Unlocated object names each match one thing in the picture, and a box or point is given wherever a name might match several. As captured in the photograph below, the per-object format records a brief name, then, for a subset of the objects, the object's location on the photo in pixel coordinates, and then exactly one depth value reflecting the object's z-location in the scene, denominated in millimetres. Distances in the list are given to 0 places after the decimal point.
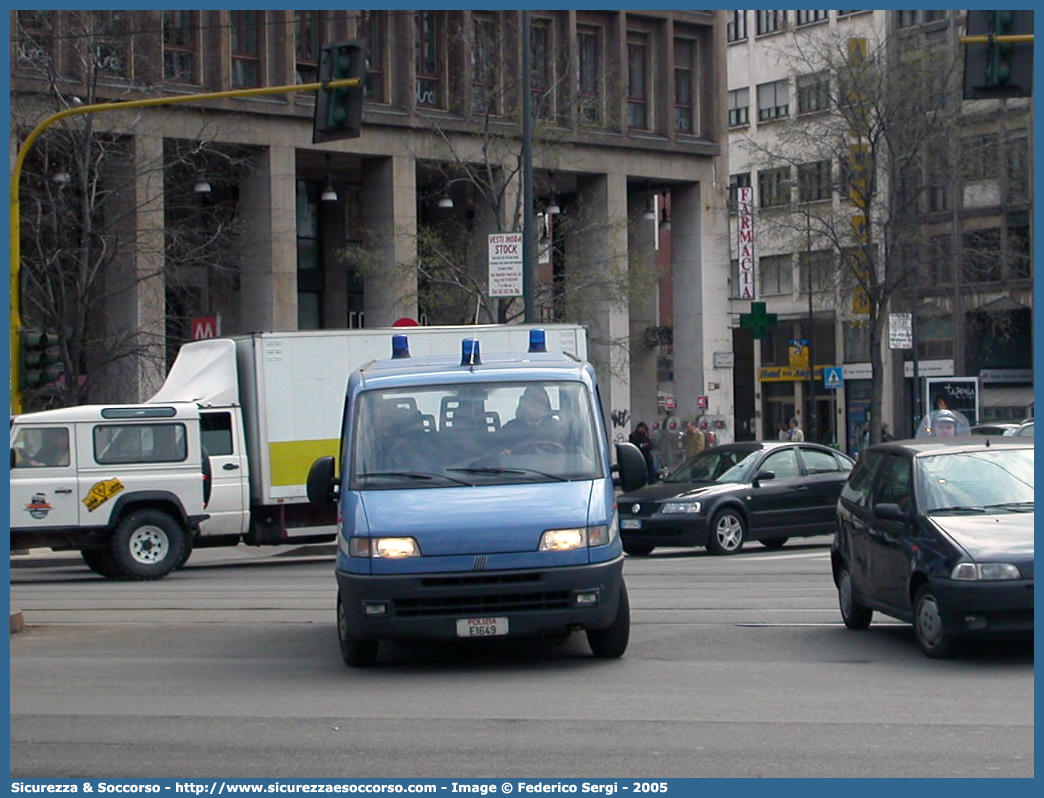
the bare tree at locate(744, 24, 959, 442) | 40844
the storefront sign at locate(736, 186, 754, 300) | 58531
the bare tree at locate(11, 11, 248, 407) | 30734
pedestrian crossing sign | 52431
